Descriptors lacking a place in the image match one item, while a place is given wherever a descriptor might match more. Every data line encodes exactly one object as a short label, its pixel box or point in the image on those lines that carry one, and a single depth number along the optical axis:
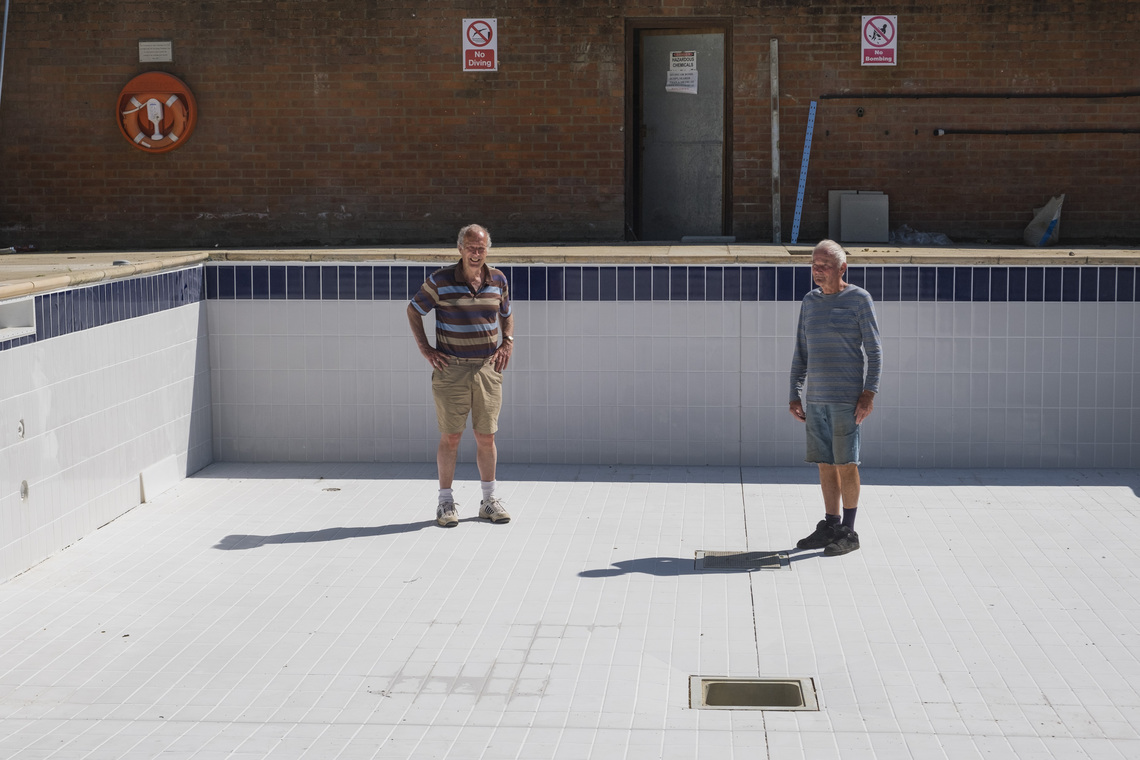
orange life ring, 11.07
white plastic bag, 10.62
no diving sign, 10.88
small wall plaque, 11.06
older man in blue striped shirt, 5.83
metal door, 11.20
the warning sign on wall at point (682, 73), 11.21
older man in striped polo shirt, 6.54
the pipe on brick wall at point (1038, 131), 10.82
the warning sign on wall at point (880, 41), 10.71
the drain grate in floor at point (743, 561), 5.94
